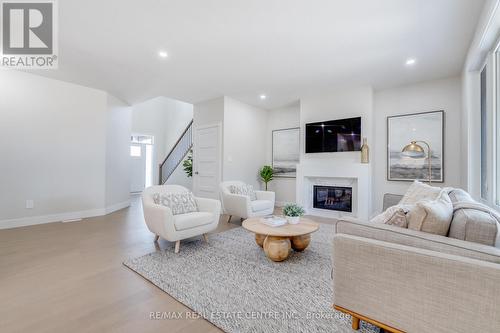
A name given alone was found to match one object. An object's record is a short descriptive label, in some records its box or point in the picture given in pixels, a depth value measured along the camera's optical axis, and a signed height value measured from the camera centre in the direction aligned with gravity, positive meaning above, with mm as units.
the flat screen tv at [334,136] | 4395 +645
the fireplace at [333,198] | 4570 -630
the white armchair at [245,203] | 3849 -639
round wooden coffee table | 2398 -776
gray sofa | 990 -530
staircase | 7395 +371
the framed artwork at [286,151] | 5715 +409
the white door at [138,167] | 7941 -22
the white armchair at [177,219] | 2604 -632
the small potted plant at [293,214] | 2732 -560
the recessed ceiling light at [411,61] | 3264 +1558
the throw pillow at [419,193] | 2100 -248
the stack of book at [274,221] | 2637 -639
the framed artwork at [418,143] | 3912 +432
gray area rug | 1524 -1017
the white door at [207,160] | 5086 +159
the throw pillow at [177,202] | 2953 -468
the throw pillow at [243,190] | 4206 -431
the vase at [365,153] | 4234 +273
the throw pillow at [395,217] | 1432 -321
